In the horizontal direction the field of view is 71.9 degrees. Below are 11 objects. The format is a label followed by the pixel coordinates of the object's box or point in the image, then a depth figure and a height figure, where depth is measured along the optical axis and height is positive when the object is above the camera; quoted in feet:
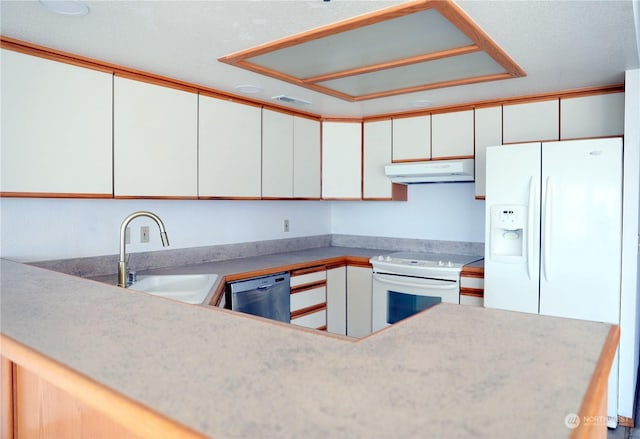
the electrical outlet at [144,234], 9.45 -0.48
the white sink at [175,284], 8.14 -1.41
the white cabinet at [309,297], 10.90 -2.17
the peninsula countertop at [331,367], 1.75 -0.81
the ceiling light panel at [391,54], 5.98 +2.65
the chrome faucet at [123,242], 7.28 -0.51
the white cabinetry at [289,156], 11.35 +1.55
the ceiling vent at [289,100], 10.60 +2.78
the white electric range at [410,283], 10.55 -1.74
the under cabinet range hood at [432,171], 10.97 +1.09
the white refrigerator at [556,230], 8.38 -0.32
